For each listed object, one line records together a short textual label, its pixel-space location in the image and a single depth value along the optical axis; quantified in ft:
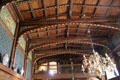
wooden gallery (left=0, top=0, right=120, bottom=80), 15.75
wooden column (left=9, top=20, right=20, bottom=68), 15.40
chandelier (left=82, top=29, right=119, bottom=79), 16.66
